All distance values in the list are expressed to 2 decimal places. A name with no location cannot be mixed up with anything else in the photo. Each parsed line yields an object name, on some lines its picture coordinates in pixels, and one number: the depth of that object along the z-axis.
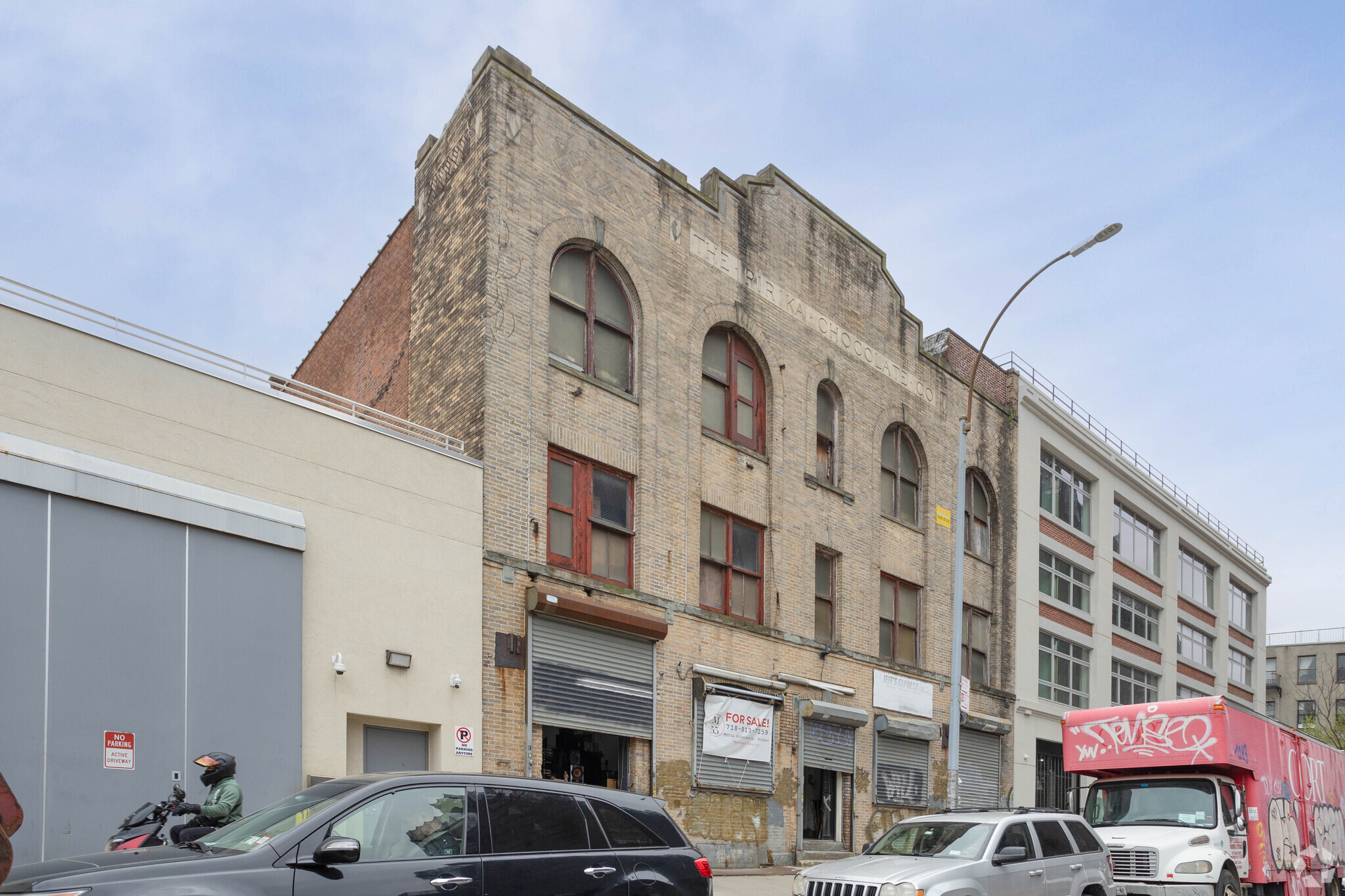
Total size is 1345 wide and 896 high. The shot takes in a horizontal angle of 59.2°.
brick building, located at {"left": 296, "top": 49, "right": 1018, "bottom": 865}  17.73
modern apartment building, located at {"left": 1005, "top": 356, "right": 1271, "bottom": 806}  30.66
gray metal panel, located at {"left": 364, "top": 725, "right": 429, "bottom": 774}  15.12
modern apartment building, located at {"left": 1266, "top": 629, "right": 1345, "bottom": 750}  84.00
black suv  6.74
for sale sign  19.78
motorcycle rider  9.79
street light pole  18.34
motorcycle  10.04
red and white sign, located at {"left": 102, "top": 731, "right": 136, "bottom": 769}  11.95
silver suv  10.66
